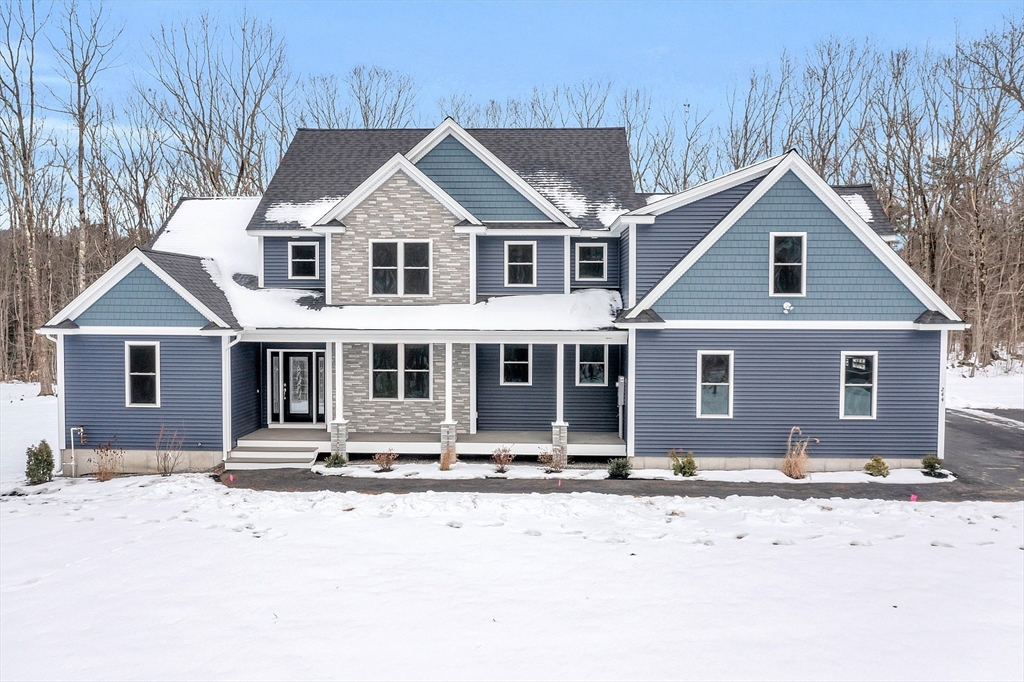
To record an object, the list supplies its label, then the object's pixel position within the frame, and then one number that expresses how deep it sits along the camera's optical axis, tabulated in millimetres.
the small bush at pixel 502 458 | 13945
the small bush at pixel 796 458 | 13469
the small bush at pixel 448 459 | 14030
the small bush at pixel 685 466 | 13539
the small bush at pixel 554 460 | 14109
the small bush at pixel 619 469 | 13453
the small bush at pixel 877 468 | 13484
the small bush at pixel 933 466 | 13508
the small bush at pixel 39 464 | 13430
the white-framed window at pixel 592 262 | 17234
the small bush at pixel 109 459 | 14086
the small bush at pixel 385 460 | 14129
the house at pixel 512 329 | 13953
